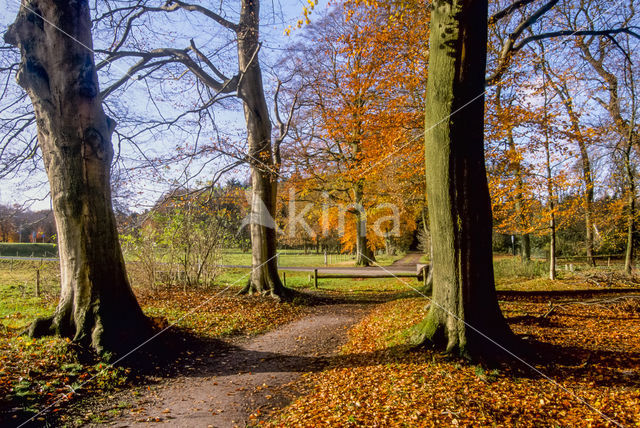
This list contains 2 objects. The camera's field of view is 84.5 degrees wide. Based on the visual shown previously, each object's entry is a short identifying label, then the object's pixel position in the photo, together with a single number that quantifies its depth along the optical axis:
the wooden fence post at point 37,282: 11.07
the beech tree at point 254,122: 9.77
